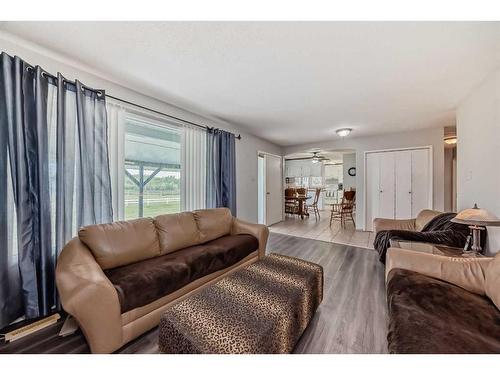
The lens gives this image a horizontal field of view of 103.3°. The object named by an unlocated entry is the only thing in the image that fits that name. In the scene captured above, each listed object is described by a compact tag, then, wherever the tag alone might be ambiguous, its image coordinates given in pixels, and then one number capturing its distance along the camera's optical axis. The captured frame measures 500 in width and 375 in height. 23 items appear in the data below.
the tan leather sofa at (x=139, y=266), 1.24
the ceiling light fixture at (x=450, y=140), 4.82
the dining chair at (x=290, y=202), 6.93
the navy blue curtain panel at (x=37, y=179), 1.52
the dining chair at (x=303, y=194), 6.91
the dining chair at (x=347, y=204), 5.56
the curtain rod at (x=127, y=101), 1.71
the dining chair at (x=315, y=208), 6.79
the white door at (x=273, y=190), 5.47
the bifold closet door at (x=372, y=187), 4.78
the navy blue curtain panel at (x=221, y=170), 3.40
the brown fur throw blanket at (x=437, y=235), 2.16
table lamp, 1.76
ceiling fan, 7.80
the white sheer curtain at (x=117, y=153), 2.24
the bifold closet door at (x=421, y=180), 4.20
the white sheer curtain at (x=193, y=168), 3.10
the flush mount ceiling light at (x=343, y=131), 4.00
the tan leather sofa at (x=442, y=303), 0.89
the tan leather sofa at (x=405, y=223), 3.07
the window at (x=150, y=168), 2.50
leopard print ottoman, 0.98
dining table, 6.75
